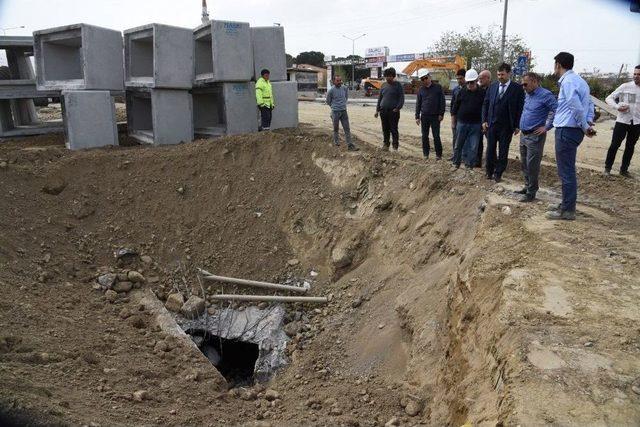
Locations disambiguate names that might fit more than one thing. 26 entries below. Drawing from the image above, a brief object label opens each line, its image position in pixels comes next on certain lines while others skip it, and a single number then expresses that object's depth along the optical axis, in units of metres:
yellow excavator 30.80
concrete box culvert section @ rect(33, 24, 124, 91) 10.57
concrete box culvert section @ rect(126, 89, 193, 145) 10.77
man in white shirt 7.57
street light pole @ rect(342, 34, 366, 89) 44.76
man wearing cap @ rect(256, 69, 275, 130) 10.01
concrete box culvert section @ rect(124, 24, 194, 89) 10.32
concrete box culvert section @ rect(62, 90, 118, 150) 10.41
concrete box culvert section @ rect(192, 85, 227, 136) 12.08
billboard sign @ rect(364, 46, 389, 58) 53.88
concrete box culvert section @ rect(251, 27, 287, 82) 10.89
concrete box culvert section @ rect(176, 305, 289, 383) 6.93
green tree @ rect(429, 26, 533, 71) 31.83
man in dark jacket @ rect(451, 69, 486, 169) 7.18
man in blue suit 6.33
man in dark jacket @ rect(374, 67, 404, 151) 8.72
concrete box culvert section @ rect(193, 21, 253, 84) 10.15
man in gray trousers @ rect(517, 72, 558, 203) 5.69
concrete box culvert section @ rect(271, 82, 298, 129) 11.05
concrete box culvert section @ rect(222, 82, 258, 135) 10.59
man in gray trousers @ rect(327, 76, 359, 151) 9.16
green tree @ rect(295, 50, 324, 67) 79.00
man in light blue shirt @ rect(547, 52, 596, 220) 5.09
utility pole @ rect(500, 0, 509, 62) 23.61
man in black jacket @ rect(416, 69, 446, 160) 8.12
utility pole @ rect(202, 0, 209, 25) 14.68
